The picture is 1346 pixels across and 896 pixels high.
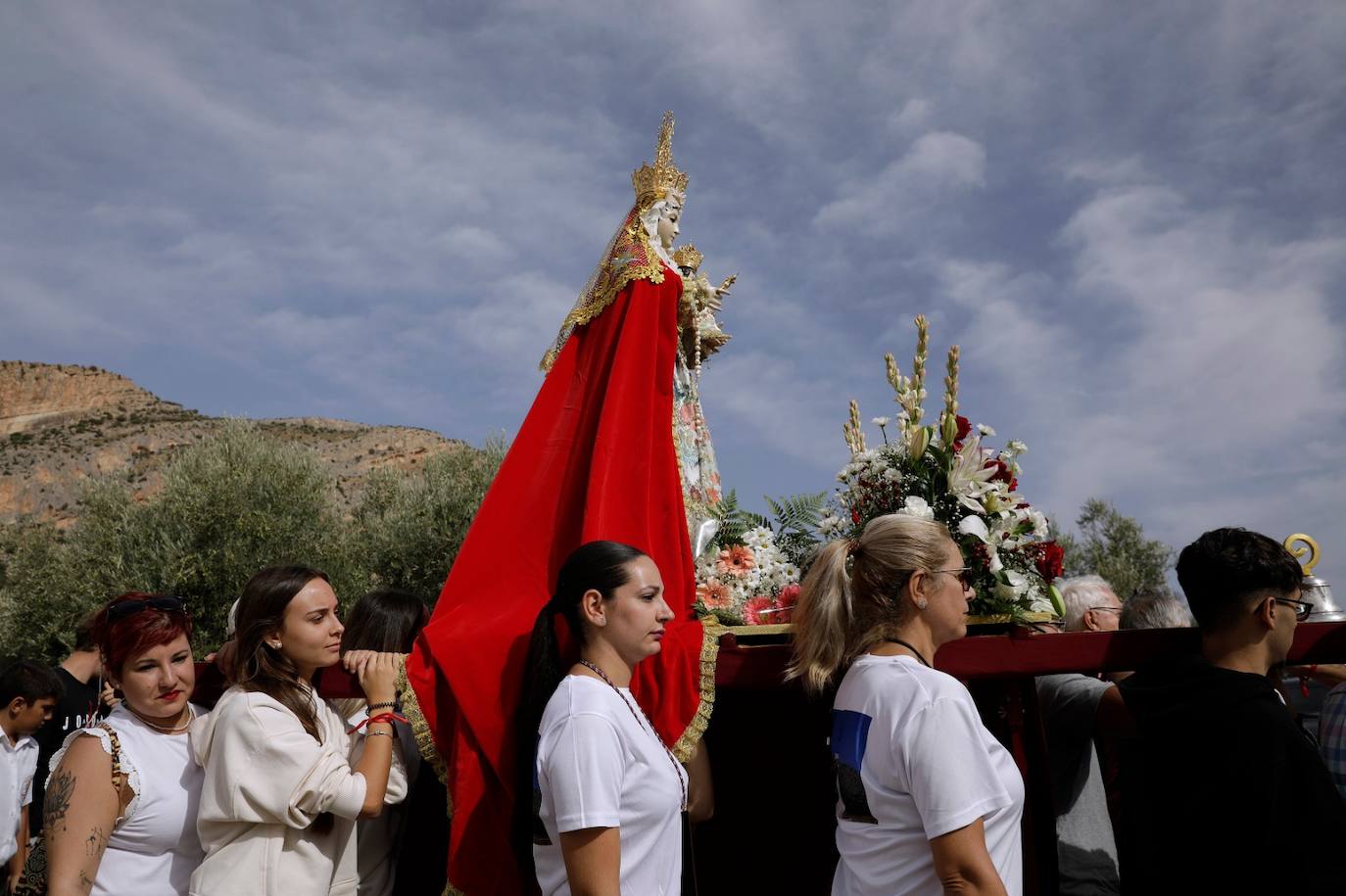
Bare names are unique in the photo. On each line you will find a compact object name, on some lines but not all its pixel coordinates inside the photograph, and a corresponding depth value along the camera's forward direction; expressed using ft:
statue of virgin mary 10.12
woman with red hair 9.42
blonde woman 7.26
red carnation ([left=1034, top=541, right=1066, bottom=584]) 11.43
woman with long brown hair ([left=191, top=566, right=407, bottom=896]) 9.10
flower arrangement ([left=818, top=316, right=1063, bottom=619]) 11.18
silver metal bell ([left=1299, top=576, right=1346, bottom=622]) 12.57
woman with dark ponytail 7.82
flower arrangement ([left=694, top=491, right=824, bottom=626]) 12.77
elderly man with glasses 14.14
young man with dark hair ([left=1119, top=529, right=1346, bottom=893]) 8.09
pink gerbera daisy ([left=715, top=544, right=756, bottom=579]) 13.91
